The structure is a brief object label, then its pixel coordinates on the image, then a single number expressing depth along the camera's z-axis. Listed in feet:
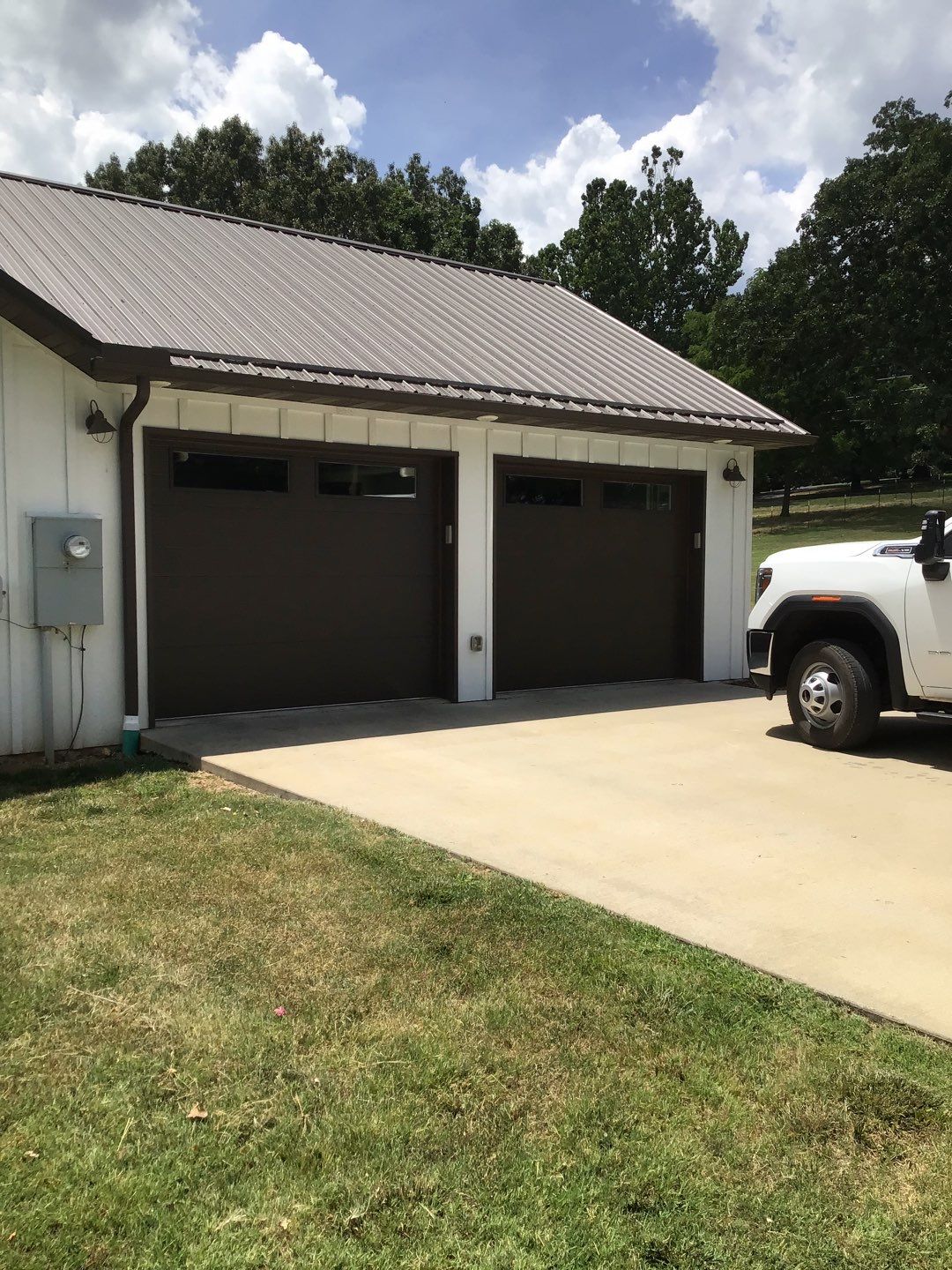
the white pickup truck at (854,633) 23.25
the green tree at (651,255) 157.79
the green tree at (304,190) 121.08
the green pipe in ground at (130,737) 24.99
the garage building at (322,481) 24.57
